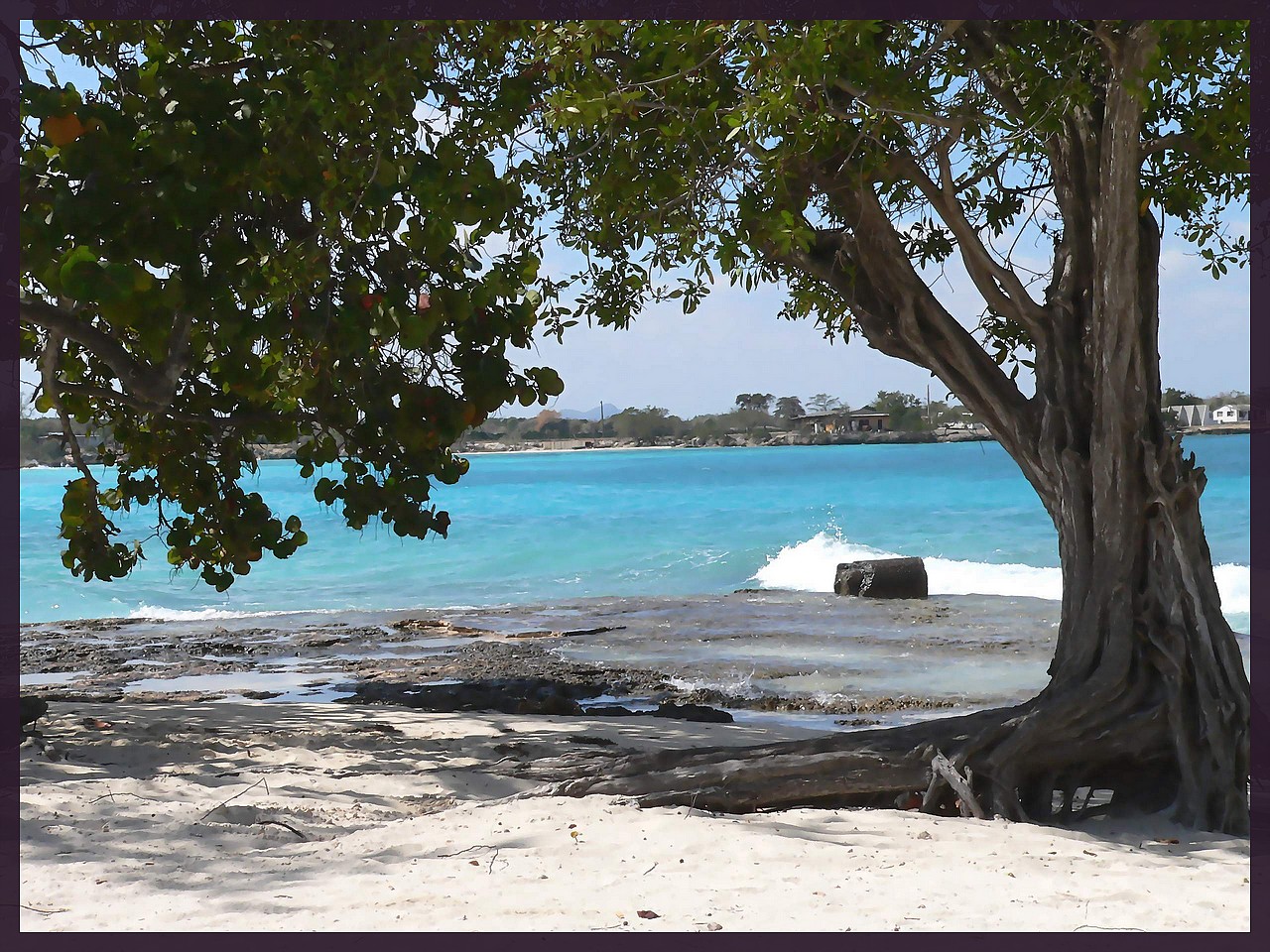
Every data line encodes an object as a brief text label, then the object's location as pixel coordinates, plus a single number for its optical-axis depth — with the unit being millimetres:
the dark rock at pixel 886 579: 18672
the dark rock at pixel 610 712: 9734
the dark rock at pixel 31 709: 7129
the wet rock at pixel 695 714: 9484
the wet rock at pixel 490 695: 9867
